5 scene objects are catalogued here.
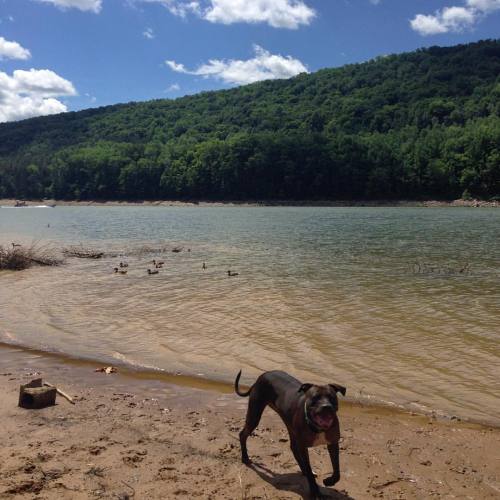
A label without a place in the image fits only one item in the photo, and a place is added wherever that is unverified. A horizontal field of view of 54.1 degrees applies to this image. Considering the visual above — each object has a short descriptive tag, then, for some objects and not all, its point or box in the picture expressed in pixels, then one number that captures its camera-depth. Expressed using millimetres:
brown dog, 4133
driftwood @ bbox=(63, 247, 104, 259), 24219
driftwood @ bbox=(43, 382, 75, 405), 6769
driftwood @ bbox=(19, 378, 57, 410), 6527
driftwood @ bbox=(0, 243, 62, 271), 20812
